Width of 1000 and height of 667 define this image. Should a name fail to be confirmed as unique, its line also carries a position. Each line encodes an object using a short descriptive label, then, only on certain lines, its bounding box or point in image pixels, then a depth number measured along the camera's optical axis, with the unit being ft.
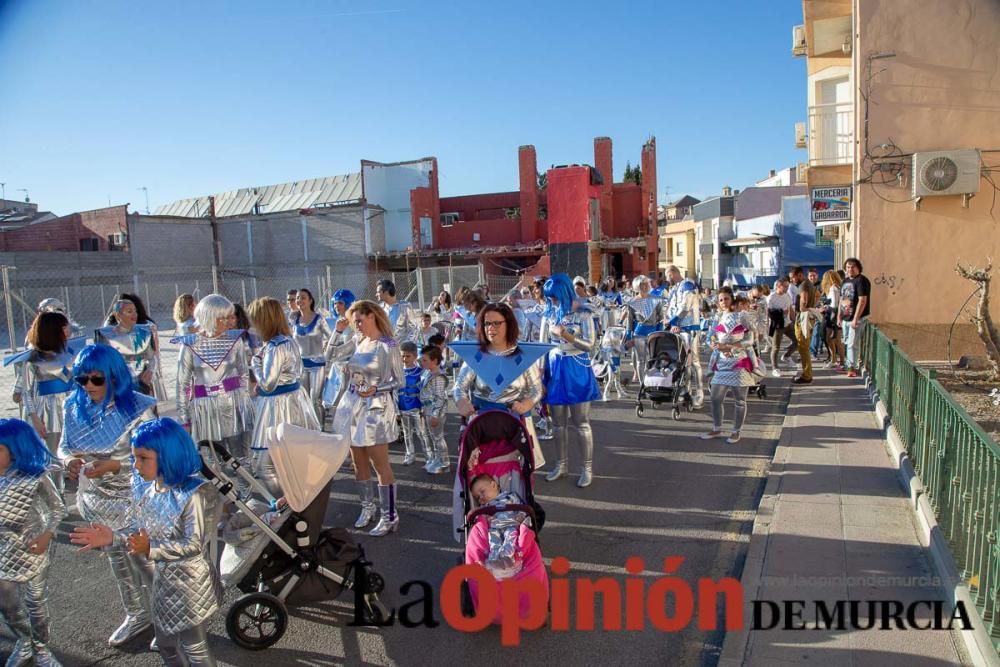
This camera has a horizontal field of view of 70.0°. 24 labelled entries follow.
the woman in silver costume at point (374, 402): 18.99
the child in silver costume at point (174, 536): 11.21
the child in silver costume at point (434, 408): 25.90
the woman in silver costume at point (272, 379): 19.19
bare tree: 34.09
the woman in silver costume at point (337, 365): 21.63
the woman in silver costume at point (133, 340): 24.89
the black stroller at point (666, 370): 32.96
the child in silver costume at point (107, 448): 14.19
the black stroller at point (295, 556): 13.98
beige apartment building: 40.24
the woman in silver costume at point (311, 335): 28.73
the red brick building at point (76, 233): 124.16
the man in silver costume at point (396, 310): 30.83
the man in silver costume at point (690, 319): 35.76
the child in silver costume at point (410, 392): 26.04
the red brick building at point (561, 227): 114.62
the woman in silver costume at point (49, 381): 21.35
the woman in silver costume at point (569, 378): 22.98
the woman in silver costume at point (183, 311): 25.60
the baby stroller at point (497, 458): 15.80
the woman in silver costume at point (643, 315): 37.47
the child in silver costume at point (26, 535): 12.33
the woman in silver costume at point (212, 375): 19.65
